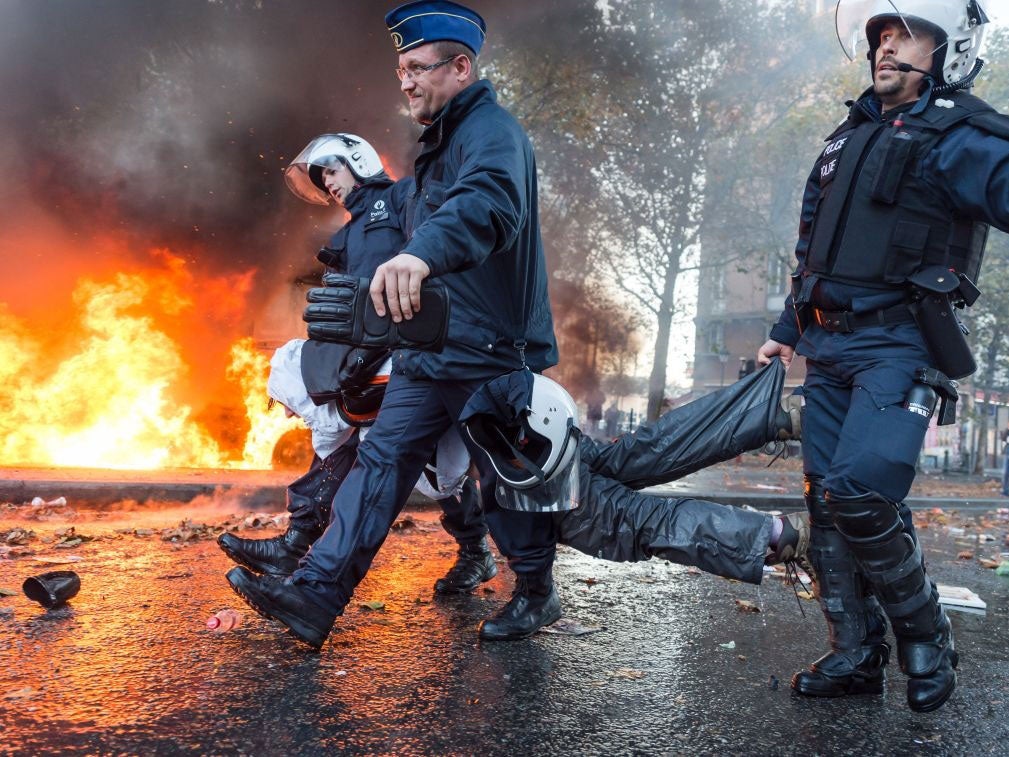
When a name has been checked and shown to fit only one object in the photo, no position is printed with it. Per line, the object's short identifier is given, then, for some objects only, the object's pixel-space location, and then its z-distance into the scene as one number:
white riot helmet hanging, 2.66
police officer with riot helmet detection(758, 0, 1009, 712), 2.43
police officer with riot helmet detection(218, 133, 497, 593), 3.49
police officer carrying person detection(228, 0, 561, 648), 2.57
